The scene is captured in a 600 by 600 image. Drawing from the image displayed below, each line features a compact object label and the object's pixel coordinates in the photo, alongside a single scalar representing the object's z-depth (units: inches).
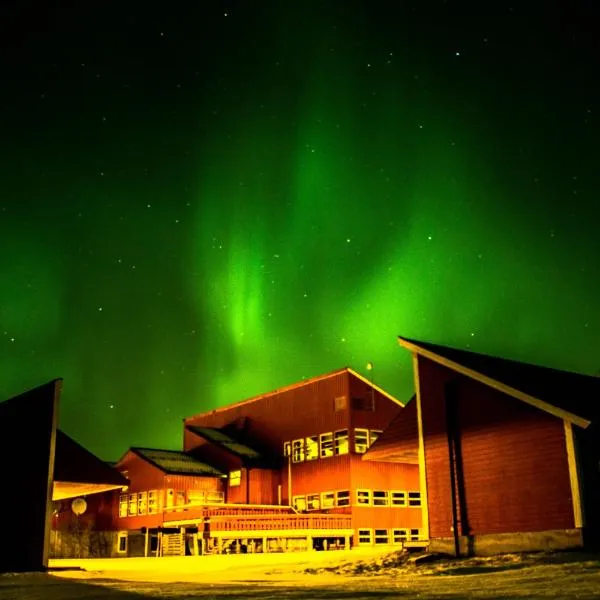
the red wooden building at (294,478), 1679.4
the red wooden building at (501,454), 792.9
